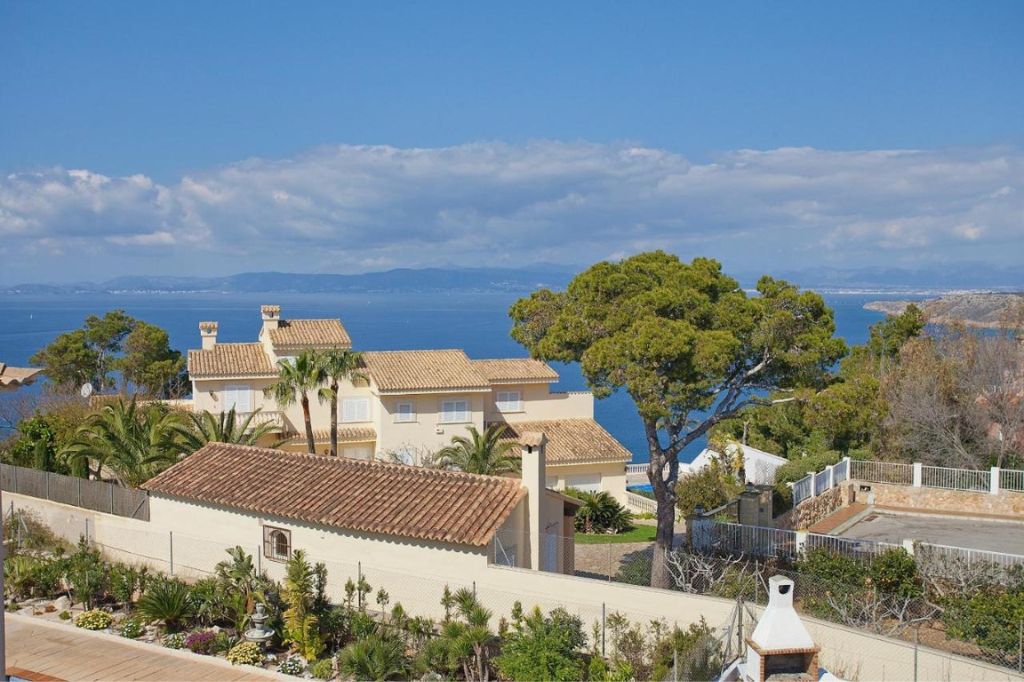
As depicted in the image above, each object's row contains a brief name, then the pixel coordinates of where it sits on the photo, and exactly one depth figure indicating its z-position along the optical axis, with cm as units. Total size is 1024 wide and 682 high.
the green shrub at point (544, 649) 1469
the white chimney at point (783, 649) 946
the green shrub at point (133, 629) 1762
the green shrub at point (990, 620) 1466
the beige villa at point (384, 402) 3656
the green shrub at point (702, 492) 3156
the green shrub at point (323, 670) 1570
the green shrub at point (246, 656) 1622
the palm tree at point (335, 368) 3055
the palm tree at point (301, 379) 3041
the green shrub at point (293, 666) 1594
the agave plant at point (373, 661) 1551
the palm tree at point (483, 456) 3122
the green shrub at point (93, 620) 1811
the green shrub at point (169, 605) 1781
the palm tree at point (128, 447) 2586
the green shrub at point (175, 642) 1703
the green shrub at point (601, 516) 3272
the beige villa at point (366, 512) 1761
